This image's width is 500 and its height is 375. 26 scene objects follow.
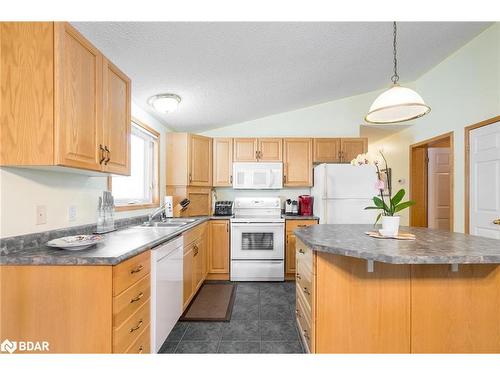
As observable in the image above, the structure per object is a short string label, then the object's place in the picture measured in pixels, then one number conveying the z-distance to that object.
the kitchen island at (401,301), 1.29
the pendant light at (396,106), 1.51
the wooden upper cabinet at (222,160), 3.65
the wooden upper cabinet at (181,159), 3.33
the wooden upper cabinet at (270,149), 3.63
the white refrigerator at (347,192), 3.11
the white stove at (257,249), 3.20
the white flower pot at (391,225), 1.50
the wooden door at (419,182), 3.80
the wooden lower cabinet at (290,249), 3.24
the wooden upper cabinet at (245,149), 3.63
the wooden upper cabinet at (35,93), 1.17
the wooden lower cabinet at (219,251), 3.26
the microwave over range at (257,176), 3.55
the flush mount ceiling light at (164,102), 2.45
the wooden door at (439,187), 3.73
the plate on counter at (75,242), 1.26
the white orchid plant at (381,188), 1.46
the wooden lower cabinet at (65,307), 1.12
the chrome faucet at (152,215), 2.61
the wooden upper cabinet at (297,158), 3.63
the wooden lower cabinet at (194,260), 2.31
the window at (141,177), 2.51
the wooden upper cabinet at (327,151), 3.62
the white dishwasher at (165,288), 1.57
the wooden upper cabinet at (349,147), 3.62
